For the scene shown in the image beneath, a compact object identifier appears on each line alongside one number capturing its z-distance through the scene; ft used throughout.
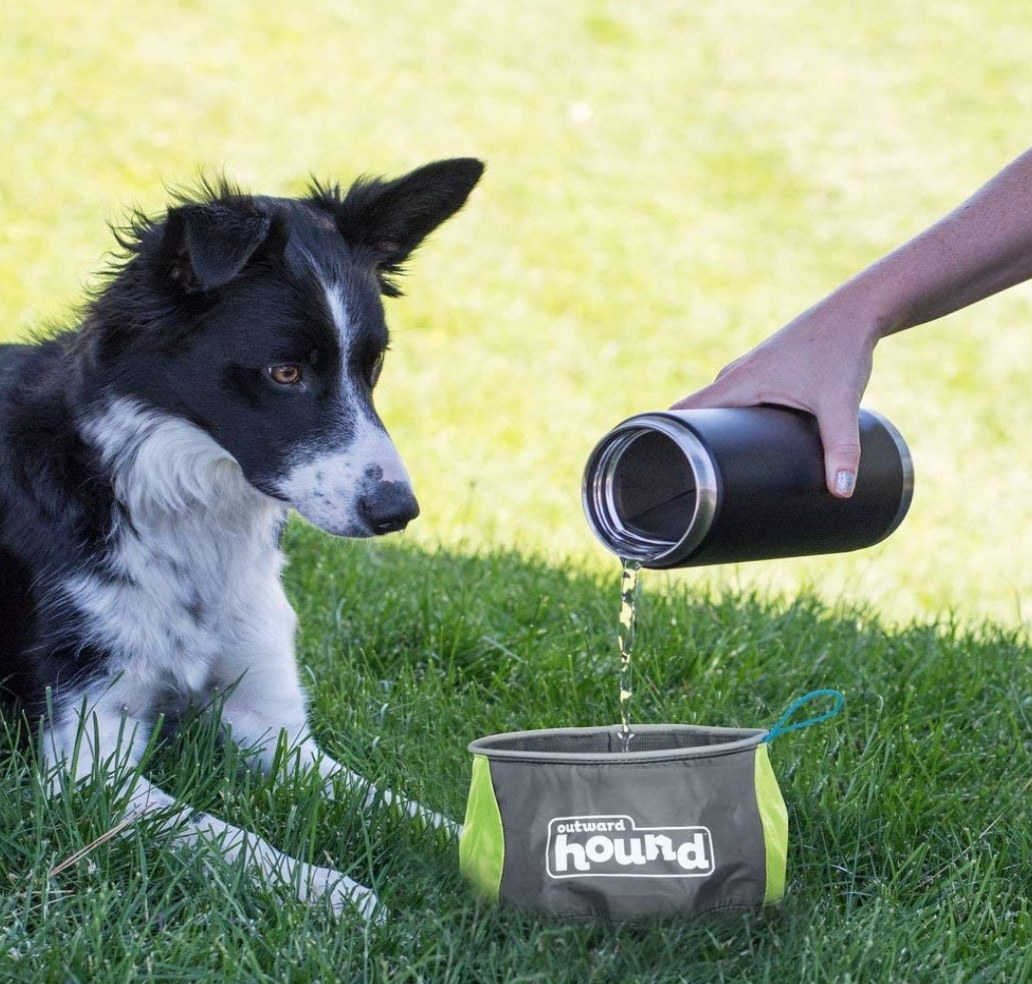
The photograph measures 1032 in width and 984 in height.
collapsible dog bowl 7.82
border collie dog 10.16
